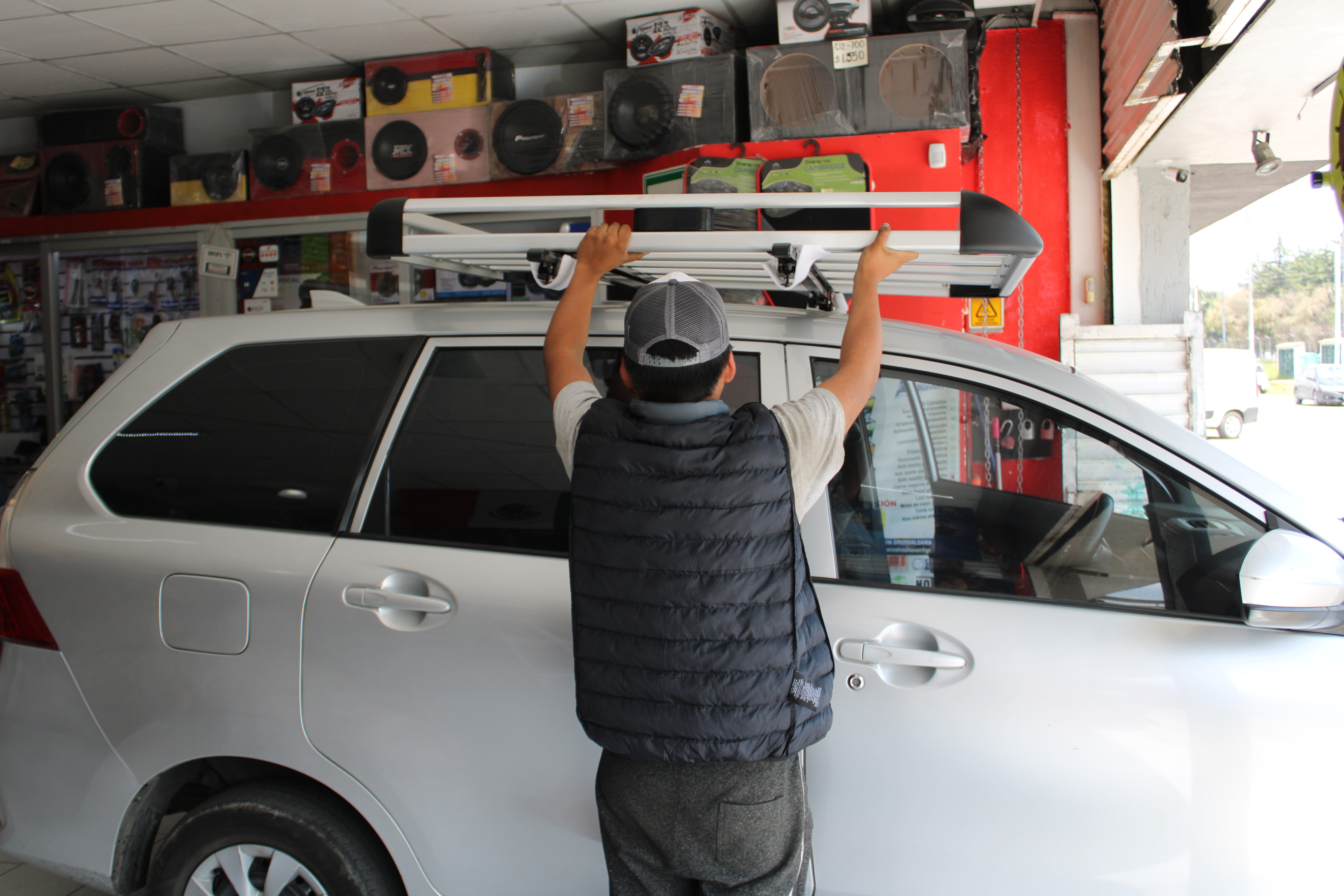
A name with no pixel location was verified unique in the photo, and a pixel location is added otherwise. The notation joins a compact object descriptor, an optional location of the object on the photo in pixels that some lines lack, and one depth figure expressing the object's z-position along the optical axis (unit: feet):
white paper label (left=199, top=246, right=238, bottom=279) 18.10
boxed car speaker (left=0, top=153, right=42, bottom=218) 20.10
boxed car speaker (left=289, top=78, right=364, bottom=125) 17.94
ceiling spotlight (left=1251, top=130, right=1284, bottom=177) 14.74
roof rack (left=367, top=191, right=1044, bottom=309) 5.23
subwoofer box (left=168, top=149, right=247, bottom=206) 18.72
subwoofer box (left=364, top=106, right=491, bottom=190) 17.21
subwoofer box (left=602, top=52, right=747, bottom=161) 14.90
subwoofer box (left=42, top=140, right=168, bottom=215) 19.29
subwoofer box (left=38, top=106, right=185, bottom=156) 19.34
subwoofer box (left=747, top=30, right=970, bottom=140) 13.85
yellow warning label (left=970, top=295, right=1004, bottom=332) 15.26
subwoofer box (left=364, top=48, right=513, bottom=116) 17.04
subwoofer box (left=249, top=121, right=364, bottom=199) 17.92
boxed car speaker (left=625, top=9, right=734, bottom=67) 15.07
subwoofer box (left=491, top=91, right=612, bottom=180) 16.38
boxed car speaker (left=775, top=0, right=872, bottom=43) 14.30
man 4.12
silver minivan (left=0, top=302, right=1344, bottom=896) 4.90
